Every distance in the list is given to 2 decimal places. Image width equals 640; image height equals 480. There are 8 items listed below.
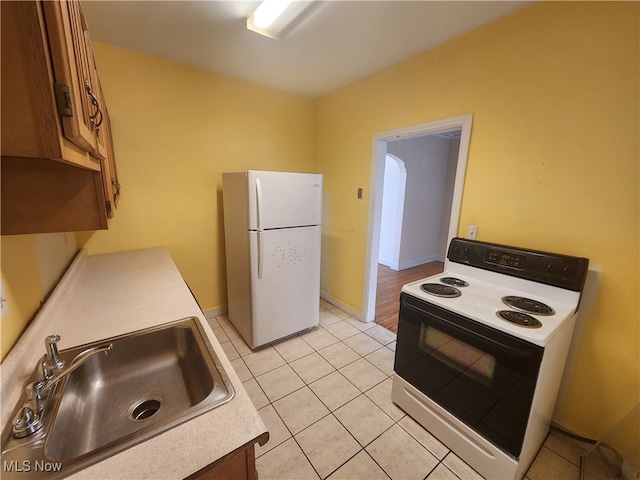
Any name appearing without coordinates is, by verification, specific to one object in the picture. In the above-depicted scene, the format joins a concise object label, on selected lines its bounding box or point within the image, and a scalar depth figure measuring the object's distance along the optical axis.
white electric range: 1.20
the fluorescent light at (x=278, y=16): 1.46
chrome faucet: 0.67
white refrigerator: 2.15
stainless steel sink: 0.64
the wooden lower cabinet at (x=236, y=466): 0.63
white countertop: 0.62
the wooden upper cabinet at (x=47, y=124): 0.49
